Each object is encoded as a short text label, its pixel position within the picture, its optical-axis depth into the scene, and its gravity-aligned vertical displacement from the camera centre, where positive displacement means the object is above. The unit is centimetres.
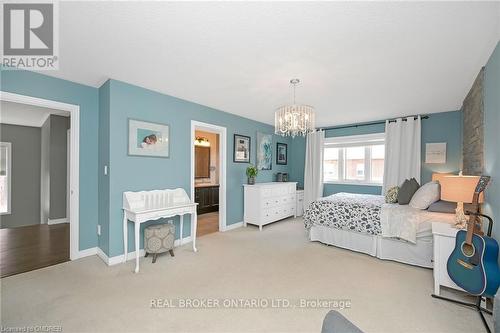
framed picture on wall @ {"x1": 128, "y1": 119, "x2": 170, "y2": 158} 299 +33
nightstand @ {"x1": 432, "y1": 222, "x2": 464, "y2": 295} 211 -88
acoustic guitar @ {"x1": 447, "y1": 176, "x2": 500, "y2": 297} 169 -78
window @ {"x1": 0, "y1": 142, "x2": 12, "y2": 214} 492 -38
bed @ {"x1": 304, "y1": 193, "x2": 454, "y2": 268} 281 -91
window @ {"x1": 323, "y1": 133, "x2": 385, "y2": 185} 505 +14
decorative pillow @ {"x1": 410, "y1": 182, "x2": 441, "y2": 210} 294 -42
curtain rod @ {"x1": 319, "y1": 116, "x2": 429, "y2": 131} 447 +96
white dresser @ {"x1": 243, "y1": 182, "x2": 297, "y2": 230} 446 -86
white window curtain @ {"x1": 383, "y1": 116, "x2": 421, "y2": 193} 440 +30
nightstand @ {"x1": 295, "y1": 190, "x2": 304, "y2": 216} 564 -104
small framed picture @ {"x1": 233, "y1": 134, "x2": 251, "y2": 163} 461 +32
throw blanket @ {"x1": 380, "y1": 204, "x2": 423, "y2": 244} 283 -77
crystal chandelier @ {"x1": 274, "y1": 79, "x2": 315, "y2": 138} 284 +61
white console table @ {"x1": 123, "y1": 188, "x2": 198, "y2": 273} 271 -63
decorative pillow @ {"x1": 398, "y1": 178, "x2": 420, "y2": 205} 326 -39
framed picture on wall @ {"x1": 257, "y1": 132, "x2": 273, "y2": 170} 524 +30
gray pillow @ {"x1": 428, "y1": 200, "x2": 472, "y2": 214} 276 -54
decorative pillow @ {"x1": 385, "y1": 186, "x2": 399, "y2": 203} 346 -49
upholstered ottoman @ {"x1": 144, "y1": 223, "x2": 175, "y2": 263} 287 -104
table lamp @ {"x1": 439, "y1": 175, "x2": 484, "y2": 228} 209 -25
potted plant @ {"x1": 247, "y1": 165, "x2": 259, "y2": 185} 475 -24
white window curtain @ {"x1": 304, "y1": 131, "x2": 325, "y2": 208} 561 -10
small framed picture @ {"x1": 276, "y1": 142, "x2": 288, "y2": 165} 593 +29
